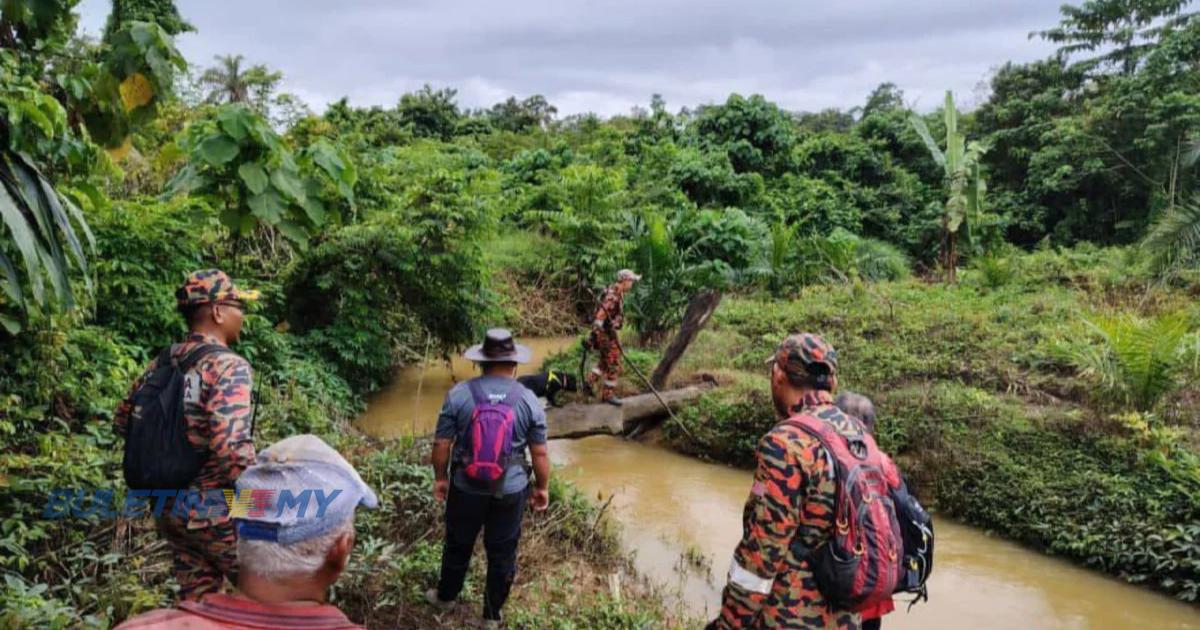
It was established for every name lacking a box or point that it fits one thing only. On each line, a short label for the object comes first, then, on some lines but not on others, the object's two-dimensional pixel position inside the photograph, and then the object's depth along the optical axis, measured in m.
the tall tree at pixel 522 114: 34.25
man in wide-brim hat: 3.44
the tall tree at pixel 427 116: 29.14
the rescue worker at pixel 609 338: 9.03
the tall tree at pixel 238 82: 16.47
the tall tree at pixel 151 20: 2.96
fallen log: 8.37
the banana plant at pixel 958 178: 14.79
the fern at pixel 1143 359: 6.96
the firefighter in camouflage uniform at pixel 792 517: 2.25
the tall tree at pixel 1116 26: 20.16
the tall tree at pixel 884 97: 35.50
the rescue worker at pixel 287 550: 1.29
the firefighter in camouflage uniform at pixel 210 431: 2.60
